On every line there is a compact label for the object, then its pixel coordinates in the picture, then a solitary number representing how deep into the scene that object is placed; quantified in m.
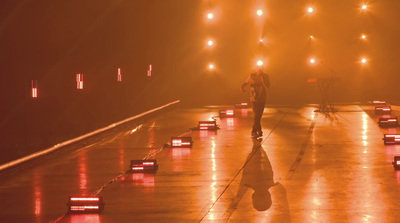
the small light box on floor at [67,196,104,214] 10.04
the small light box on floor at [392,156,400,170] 13.31
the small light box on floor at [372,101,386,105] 30.39
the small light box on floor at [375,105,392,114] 26.39
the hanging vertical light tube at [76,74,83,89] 23.21
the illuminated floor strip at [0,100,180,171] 14.12
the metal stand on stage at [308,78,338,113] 28.08
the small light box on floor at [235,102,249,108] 31.28
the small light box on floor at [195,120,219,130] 21.59
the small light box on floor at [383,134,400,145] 17.12
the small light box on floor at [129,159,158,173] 13.61
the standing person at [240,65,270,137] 19.59
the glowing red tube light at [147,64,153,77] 33.49
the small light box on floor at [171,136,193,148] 17.47
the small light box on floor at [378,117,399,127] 21.61
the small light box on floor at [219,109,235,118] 26.31
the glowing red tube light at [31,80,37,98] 18.44
